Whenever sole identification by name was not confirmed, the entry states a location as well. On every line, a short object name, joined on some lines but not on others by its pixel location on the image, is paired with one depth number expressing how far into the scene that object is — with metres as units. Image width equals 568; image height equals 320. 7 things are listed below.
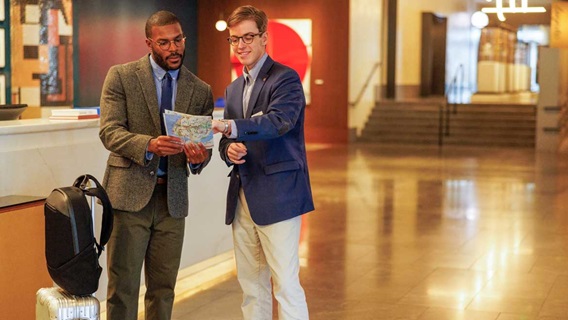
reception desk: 4.79
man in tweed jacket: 4.19
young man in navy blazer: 3.98
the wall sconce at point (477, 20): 12.85
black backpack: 3.76
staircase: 21.25
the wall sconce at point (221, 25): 19.71
